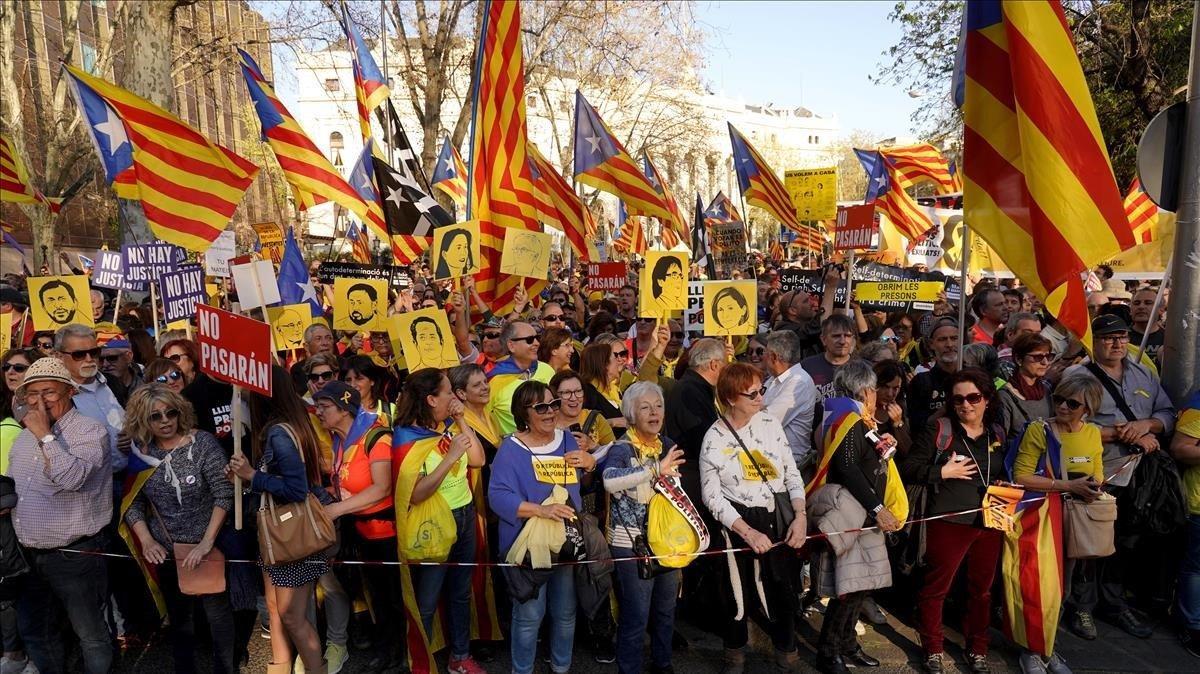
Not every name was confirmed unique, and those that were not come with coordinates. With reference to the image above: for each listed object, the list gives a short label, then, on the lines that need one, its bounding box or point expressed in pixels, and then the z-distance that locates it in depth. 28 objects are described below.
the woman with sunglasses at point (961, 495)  4.39
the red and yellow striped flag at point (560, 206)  9.71
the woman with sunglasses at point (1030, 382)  5.01
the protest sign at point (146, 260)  8.64
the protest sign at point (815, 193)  11.51
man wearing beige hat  4.04
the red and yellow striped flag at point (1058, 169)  3.87
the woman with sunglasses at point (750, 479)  4.21
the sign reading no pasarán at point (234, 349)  3.82
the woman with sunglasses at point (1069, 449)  4.41
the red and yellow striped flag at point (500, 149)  7.58
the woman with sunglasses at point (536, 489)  4.10
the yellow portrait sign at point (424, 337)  5.65
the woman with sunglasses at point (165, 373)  5.47
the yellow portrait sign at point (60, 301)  7.25
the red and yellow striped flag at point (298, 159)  8.26
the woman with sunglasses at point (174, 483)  3.95
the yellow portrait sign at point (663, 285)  6.54
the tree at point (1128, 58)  13.94
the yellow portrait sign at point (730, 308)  6.25
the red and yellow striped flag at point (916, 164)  13.93
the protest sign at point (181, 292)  7.33
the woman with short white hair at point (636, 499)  4.13
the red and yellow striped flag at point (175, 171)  6.37
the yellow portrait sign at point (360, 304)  7.81
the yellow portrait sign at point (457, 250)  6.96
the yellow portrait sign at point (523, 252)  7.13
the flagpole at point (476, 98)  7.64
